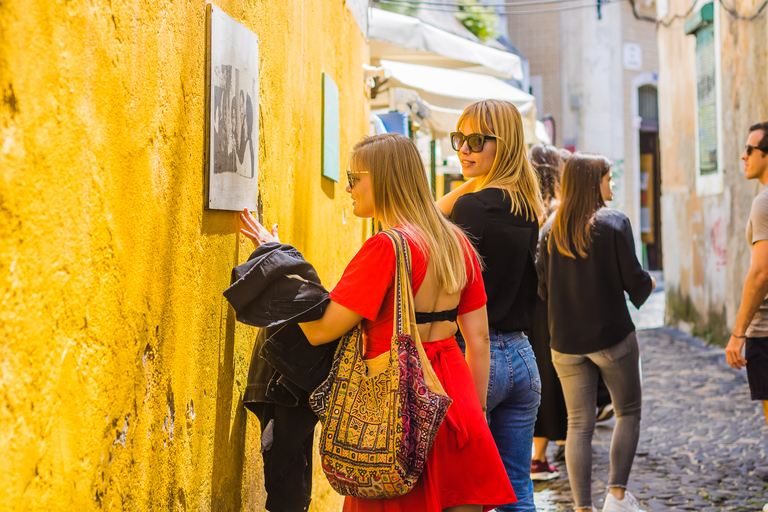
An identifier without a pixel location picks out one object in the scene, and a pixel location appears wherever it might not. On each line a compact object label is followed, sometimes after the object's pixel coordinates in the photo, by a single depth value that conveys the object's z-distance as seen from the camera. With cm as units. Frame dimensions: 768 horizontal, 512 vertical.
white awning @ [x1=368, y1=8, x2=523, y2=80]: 749
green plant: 1859
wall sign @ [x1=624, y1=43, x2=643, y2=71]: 2150
